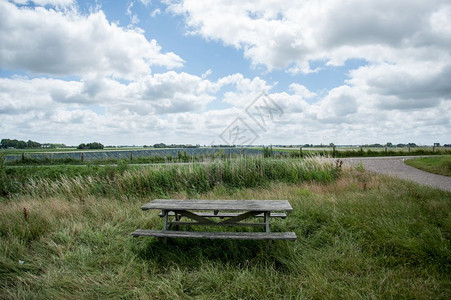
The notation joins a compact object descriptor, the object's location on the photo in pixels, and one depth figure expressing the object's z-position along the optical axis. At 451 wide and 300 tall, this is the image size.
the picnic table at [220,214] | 3.39
